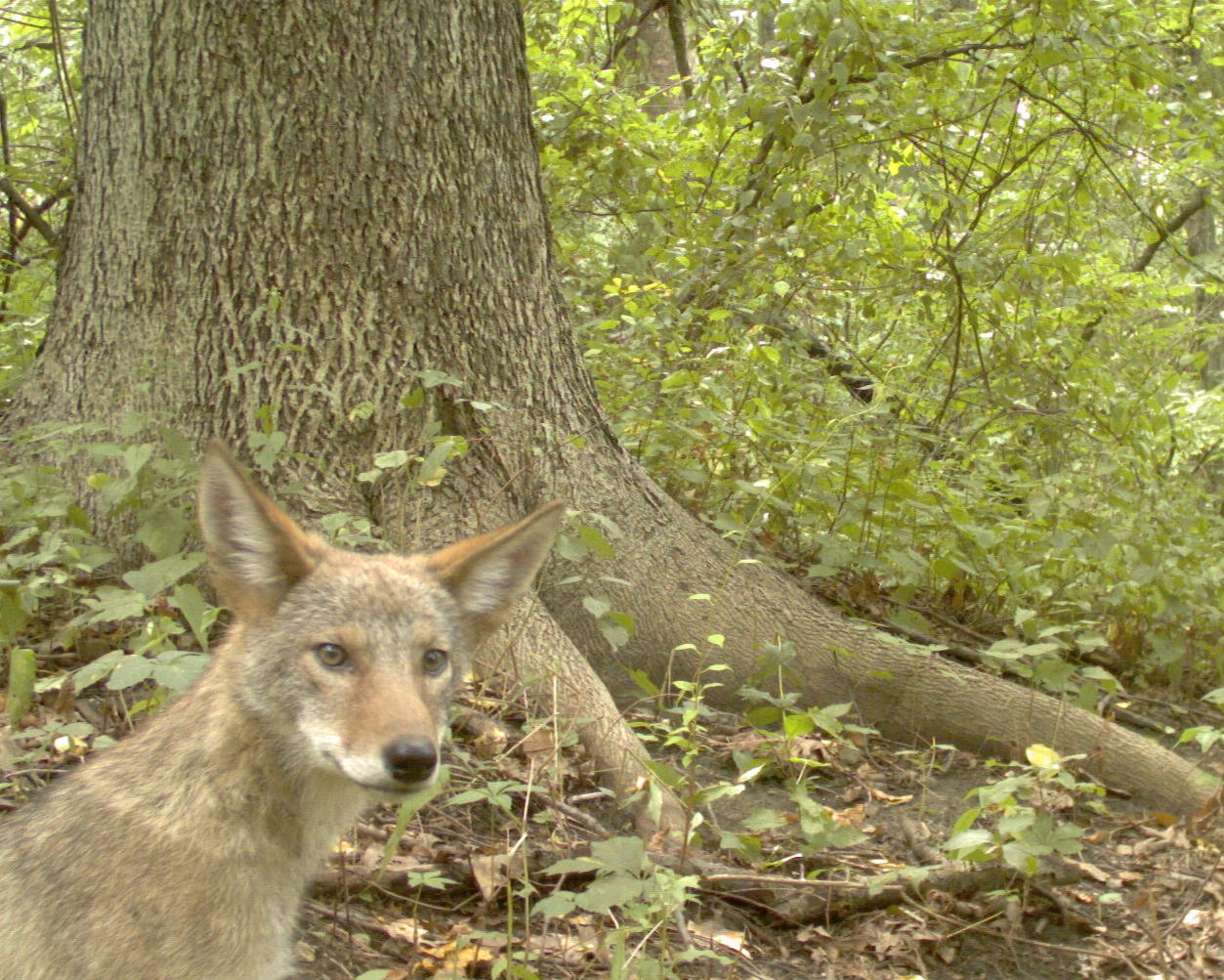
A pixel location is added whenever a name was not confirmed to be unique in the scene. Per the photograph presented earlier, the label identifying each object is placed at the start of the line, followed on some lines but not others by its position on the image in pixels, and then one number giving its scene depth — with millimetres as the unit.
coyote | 2926
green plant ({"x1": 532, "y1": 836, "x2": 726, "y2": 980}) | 3209
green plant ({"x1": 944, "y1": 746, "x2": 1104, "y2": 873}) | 3859
